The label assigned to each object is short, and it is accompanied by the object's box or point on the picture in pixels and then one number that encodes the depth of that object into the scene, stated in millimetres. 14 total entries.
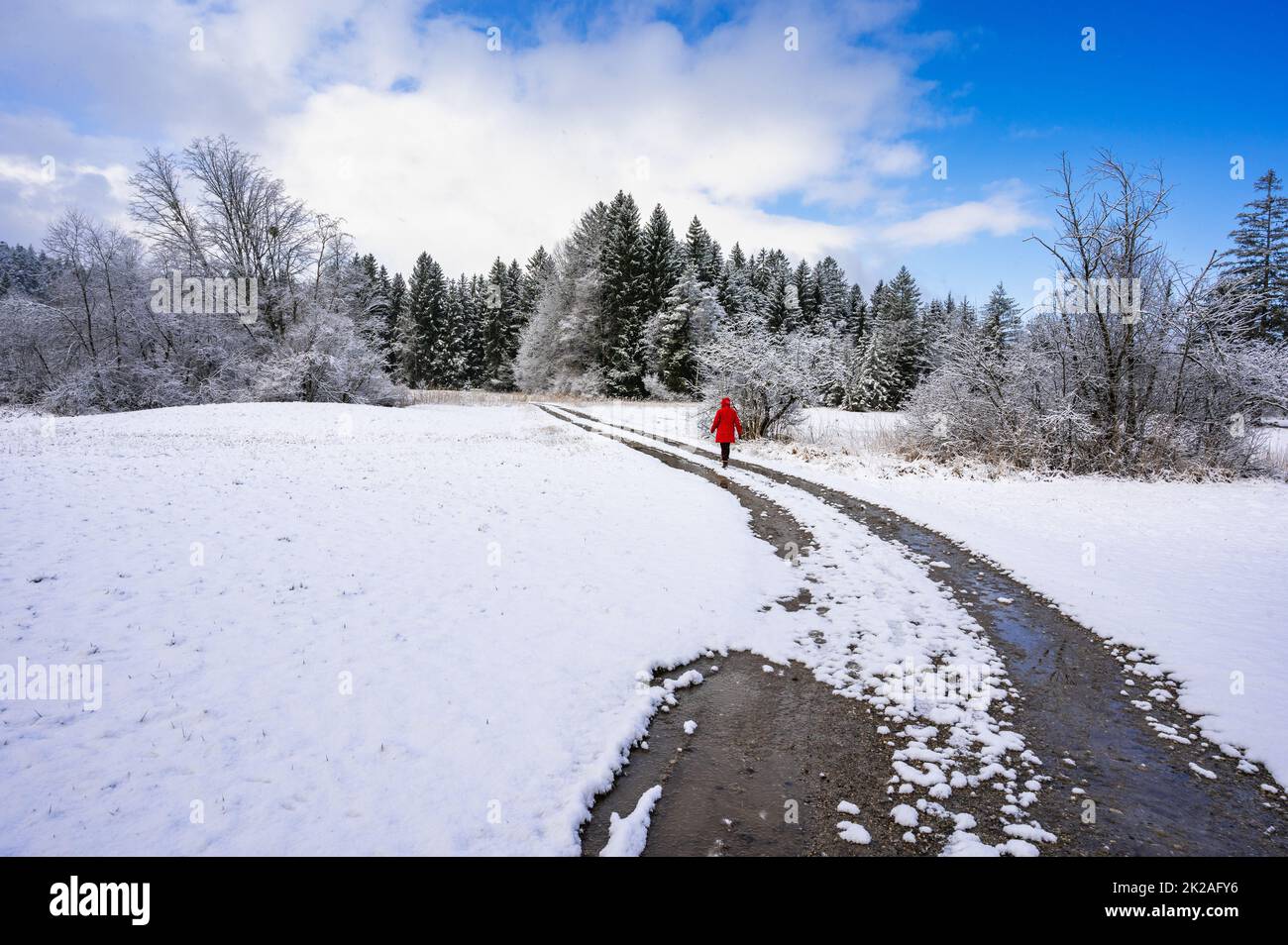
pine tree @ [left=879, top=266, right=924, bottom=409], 50406
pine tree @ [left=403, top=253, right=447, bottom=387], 61250
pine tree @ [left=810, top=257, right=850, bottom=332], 59969
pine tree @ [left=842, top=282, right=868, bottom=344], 61906
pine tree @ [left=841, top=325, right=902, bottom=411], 49219
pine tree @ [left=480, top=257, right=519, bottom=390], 61125
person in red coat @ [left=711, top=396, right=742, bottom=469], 16234
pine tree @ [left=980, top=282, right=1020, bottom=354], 41547
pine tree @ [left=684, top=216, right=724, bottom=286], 51375
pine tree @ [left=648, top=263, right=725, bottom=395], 40656
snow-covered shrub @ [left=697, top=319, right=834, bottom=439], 21438
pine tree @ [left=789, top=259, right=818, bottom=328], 57375
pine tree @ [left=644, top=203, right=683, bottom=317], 44000
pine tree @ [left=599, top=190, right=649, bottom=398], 43719
